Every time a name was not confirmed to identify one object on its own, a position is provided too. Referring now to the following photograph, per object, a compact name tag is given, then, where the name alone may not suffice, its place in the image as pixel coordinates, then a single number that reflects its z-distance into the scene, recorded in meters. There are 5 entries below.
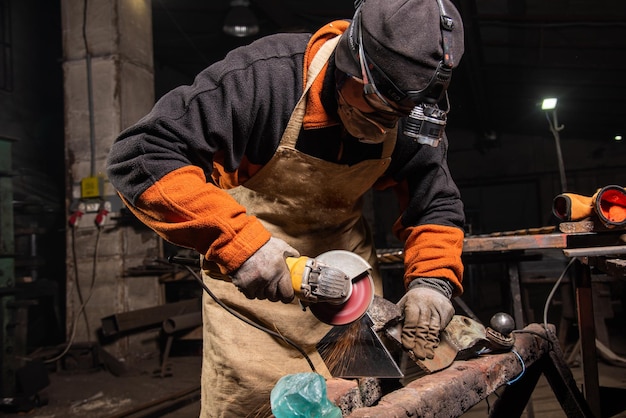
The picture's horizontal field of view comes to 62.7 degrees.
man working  1.39
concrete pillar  5.65
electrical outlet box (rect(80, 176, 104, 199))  5.54
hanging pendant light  6.44
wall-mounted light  5.42
